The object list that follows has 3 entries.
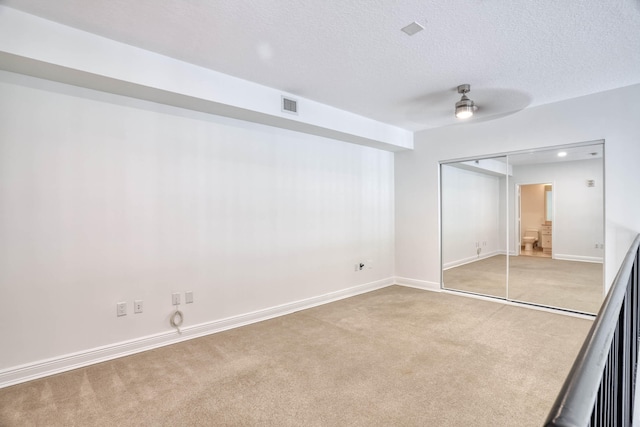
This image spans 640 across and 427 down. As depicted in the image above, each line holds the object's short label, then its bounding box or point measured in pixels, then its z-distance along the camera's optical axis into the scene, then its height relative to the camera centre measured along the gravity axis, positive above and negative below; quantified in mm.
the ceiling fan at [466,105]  3572 +1360
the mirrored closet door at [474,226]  4645 -223
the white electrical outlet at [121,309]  2911 -875
